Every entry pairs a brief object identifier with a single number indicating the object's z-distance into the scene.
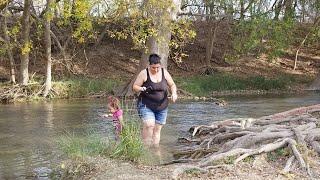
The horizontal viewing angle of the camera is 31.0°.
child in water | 10.26
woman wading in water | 10.02
